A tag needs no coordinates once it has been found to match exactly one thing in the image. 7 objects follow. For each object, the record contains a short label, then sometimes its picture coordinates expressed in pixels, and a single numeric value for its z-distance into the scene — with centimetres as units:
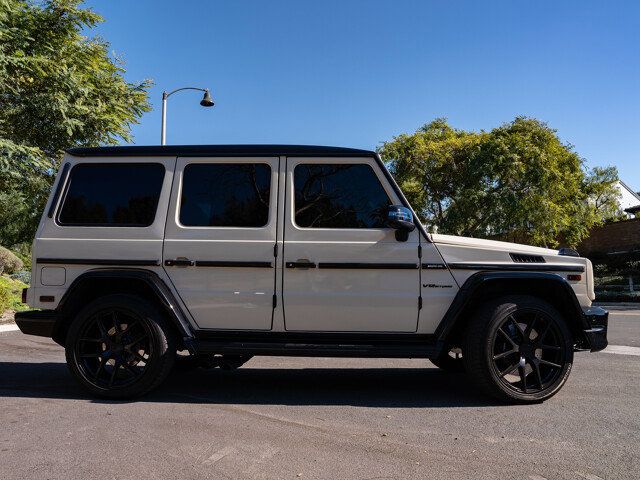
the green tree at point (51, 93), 1301
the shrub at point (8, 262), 2083
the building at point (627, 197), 5231
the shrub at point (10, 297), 1127
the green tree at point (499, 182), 2756
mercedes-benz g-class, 414
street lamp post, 1819
